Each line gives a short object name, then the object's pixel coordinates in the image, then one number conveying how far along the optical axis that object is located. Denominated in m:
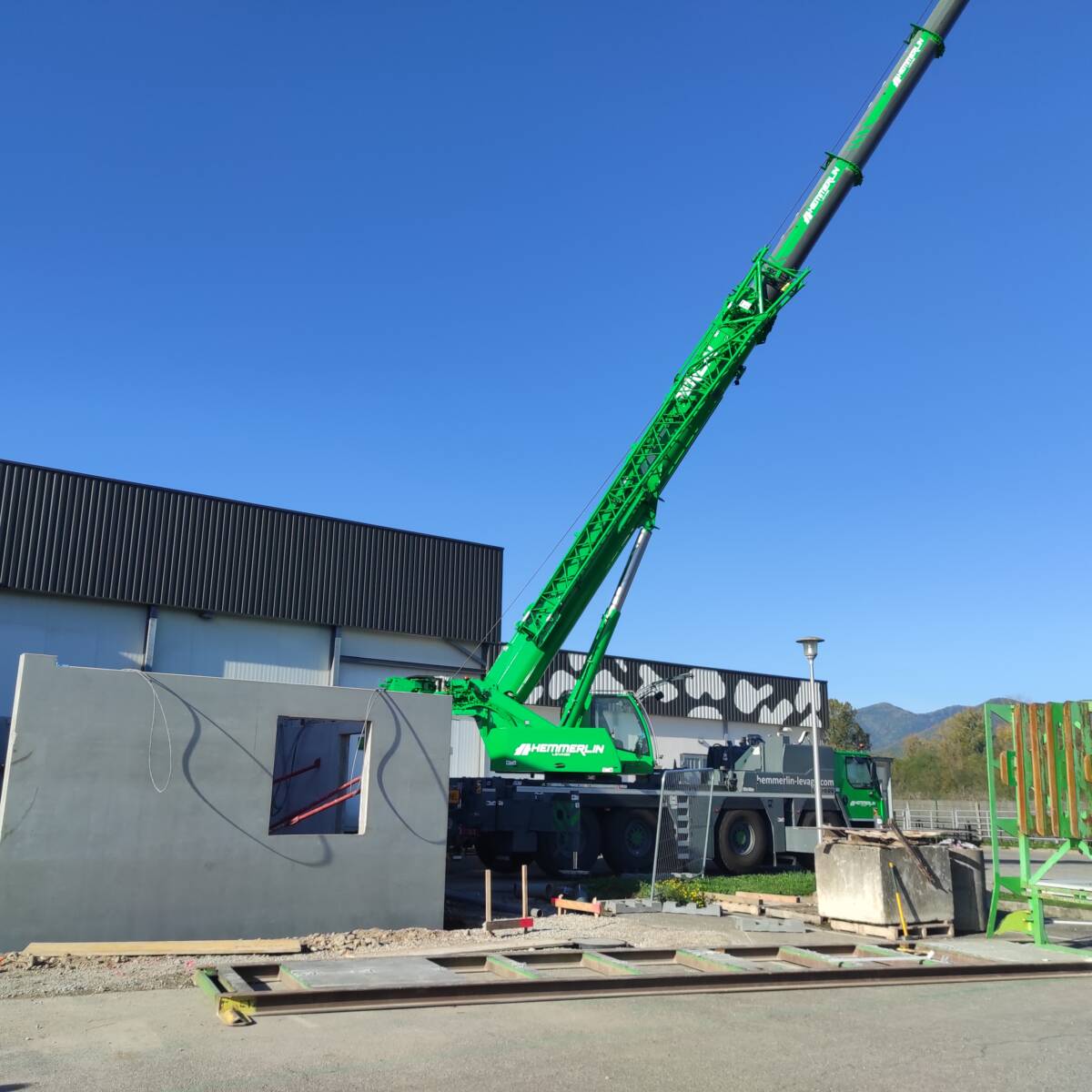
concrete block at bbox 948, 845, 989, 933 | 13.22
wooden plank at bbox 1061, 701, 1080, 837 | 11.19
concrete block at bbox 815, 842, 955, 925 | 12.60
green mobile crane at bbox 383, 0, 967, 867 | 18.45
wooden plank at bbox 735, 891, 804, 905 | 15.23
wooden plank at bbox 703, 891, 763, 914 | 15.11
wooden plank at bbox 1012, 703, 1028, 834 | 11.56
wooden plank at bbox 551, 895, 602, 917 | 14.38
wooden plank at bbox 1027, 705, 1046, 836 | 11.45
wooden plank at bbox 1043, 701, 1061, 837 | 11.41
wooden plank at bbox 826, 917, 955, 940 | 12.48
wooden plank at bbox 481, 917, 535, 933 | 13.25
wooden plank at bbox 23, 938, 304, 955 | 10.30
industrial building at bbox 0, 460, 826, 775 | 24.91
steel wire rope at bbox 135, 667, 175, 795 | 11.68
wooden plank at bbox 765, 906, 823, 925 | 13.71
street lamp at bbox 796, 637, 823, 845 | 17.75
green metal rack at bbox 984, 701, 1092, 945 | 11.29
